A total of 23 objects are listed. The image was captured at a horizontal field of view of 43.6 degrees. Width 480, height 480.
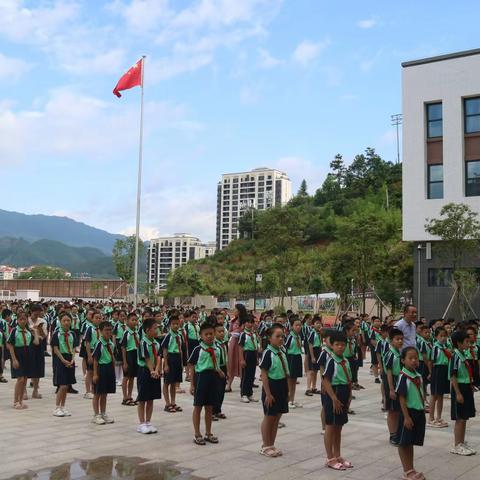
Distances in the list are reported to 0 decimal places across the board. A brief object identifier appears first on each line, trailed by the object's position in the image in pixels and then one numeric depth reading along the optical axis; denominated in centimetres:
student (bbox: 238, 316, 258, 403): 1141
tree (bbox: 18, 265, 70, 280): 12681
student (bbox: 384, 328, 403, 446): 777
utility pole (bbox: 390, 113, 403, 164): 7423
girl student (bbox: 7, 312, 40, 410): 1020
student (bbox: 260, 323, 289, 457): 704
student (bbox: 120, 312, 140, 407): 1043
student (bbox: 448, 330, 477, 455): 727
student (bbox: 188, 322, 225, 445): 771
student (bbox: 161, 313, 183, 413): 1004
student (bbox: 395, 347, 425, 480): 612
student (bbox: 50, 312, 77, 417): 963
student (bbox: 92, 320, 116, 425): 881
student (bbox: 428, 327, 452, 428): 918
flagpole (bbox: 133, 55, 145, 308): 2630
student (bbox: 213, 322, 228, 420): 882
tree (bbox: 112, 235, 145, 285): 4144
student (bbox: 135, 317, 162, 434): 824
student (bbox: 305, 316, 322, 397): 1220
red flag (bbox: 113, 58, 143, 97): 2552
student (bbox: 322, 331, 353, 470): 664
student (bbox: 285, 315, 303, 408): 1084
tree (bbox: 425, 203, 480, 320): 2094
